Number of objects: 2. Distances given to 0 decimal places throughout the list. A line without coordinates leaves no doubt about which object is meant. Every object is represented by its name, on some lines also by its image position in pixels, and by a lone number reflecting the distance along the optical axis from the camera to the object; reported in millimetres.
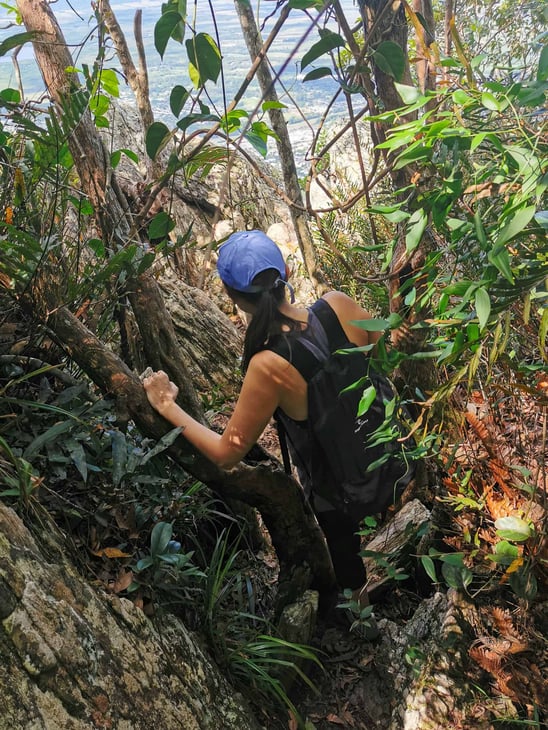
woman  2117
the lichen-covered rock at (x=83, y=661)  1424
